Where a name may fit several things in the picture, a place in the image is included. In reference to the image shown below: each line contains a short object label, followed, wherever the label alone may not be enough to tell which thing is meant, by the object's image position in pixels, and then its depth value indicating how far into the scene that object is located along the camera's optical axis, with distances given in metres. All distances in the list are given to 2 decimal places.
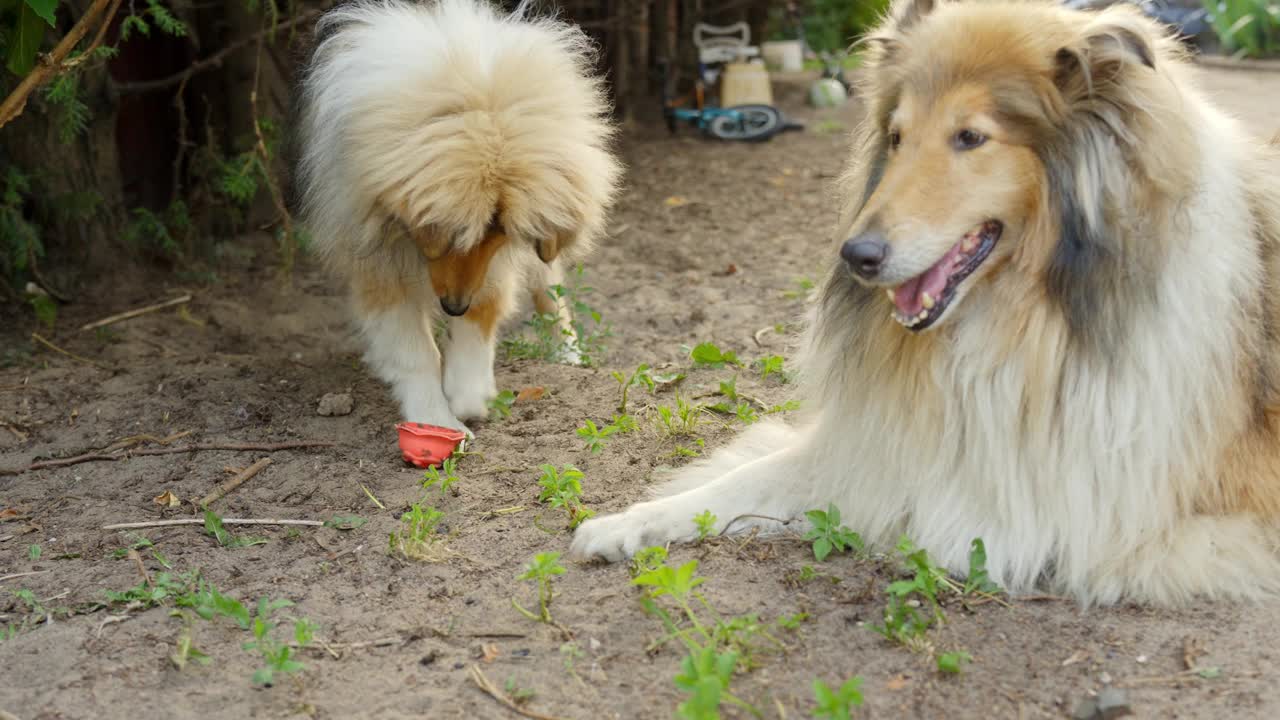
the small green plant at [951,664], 2.31
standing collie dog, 3.22
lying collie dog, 2.41
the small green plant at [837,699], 2.07
